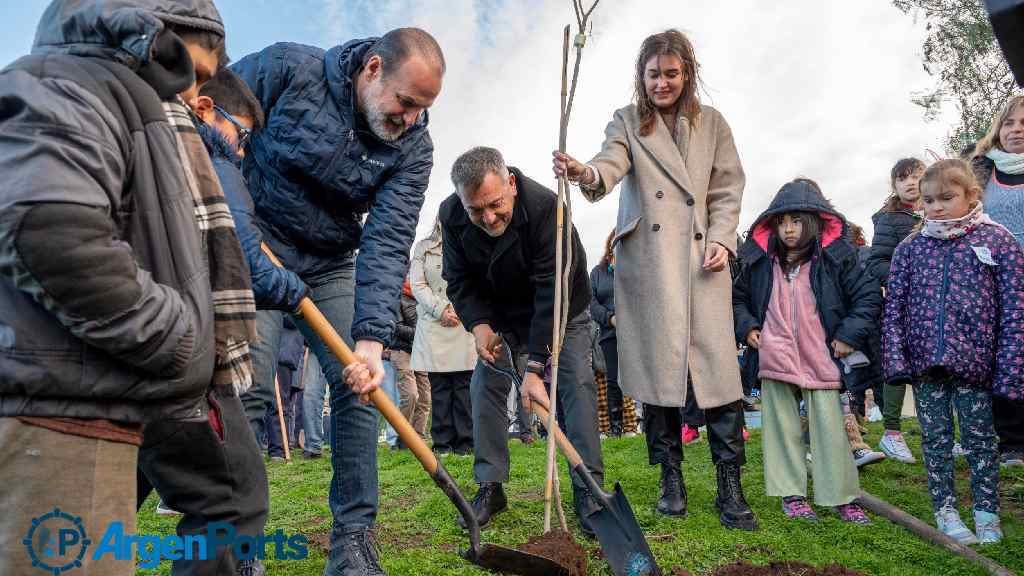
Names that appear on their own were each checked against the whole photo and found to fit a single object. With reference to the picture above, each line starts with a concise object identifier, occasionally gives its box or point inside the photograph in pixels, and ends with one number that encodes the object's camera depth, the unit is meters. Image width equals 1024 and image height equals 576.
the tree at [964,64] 18.94
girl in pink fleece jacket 4.42
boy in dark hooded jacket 1.55
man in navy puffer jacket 3.24
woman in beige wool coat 4.27
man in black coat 4.17
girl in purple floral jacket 4.00
